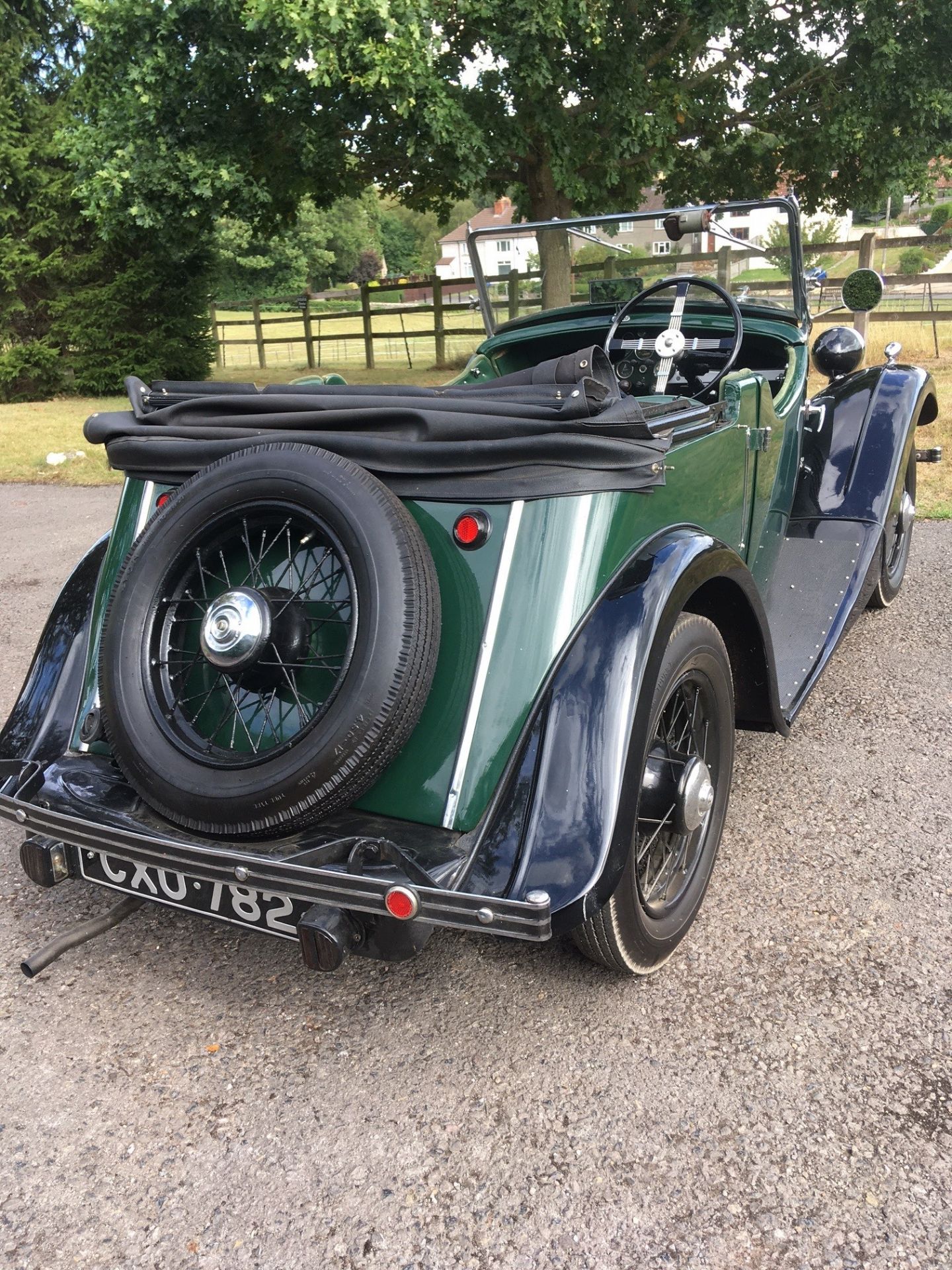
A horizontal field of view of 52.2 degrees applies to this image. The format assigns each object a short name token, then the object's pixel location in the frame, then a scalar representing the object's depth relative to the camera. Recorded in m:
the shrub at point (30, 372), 15.08
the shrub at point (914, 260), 12.23
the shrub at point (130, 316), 14.99
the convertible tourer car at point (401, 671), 1.92
